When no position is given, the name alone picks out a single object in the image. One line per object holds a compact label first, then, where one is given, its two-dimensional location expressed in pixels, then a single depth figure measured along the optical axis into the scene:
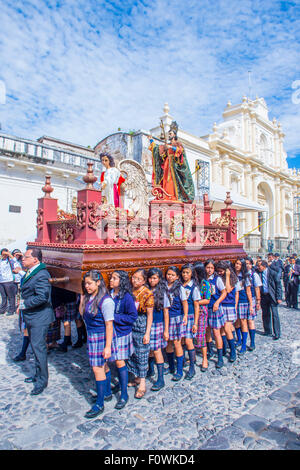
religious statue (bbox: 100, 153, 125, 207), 5.87
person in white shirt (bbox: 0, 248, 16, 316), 8.06
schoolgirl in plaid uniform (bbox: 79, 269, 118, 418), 3.46
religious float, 4.08
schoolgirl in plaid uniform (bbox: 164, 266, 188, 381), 4.48
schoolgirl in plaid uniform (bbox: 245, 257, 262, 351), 5.72
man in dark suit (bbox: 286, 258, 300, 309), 9.60
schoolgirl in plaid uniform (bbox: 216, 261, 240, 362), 5.18
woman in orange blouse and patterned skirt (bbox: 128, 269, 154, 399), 3.96
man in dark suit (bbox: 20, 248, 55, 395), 3.97
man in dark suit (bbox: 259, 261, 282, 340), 6.66
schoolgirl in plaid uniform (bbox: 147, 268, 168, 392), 4.18
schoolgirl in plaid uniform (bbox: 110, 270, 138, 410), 3.73
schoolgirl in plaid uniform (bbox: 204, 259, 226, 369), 4.98
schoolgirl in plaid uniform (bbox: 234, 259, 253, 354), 5.61
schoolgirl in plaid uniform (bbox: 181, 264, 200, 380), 4.66
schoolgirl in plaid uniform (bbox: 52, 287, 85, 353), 5.38
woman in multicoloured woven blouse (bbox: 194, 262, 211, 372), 4.88
